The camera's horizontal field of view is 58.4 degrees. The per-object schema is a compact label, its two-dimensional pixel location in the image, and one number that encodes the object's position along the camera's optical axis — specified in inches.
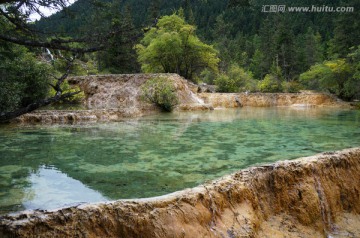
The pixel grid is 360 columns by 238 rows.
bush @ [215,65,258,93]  1326.3
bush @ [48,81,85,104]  683.1
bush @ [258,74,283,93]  1461.6
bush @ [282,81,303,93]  1446.9
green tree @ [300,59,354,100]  1099.9
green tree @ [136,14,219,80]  1206.3
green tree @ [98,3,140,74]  1492.4
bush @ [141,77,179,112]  852.1
